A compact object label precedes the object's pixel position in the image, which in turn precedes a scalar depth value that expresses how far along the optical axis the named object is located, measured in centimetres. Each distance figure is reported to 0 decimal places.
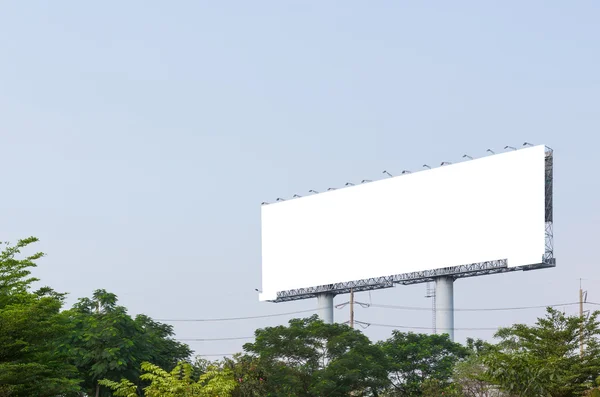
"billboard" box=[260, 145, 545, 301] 5716
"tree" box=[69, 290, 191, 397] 3600
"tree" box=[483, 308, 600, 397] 3109
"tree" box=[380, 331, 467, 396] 5475
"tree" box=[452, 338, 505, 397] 3916
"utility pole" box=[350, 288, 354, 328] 5075
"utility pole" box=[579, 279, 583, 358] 3572
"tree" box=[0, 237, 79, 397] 2812
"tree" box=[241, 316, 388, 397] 4147
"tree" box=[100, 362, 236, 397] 2325
